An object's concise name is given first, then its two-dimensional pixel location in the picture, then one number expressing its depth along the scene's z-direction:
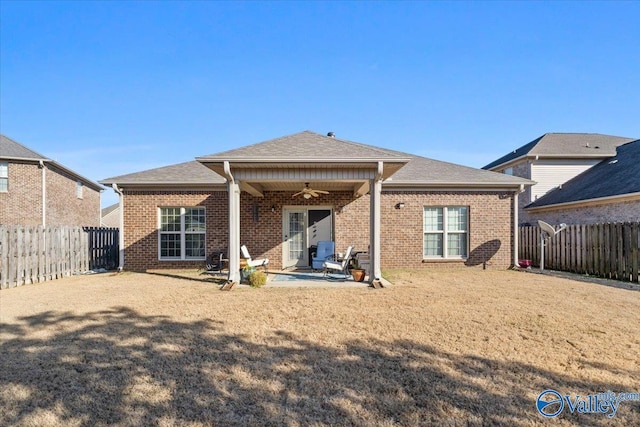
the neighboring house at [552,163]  19.34
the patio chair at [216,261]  11.51
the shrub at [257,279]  8.55
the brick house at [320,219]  11.94
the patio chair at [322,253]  11.84
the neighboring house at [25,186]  16.00
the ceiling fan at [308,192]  10.77
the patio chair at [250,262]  9.86
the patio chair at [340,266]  9.57
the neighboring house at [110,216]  30.19
